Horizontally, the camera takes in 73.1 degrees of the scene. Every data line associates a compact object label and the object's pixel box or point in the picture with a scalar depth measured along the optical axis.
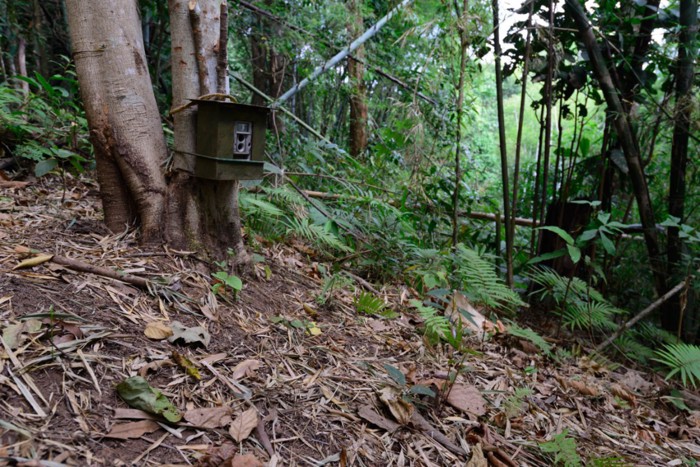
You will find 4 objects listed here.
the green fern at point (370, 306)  2.14
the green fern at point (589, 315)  2.69
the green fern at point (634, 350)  2.84
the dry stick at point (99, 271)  1.62
